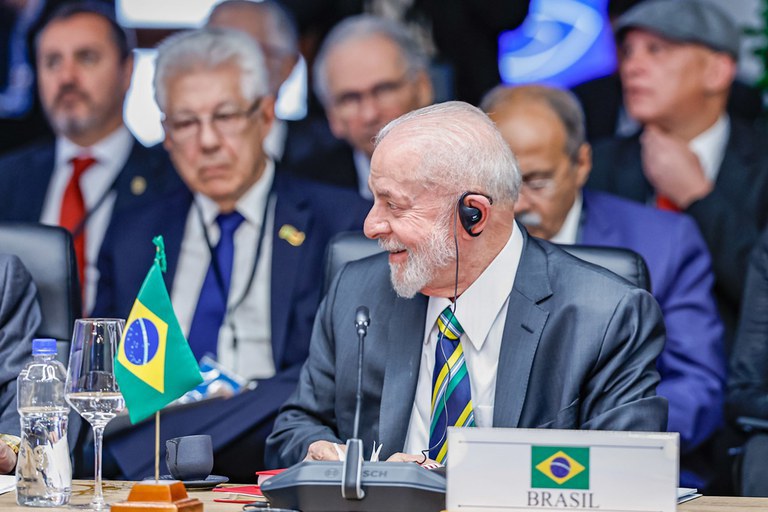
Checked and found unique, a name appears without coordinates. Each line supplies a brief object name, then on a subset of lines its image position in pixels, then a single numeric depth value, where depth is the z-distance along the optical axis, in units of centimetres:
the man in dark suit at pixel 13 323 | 547
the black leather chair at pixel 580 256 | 573
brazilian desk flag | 402
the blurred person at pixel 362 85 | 894
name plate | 360
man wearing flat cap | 849
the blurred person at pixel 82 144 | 920
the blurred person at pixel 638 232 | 775
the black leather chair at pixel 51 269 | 591
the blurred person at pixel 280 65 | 902
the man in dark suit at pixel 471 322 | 494
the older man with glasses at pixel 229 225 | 841
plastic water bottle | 414
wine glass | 409
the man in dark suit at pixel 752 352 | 714
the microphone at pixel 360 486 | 372
